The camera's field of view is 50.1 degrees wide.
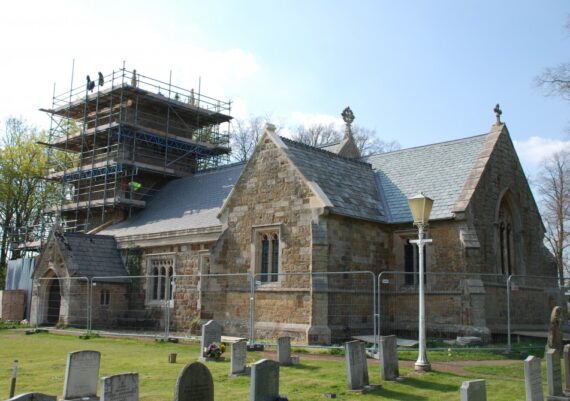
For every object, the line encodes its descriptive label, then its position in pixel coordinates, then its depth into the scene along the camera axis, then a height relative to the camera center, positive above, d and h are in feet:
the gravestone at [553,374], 35.22 -5.02
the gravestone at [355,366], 38.47 -5.16
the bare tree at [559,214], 142.83 +17.16
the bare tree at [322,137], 179.42 +43.07
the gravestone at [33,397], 22.45 -4.38
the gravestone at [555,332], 49.80 -3.67
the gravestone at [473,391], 27.25 -4.72
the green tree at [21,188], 151.74 +23.24
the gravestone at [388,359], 42.14 -5.11
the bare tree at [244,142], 178.38 +41.39
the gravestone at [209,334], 53.89 -4.57
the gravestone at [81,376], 32.30 -5.08
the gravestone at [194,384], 26.08 -4.39
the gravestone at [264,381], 30.40 -4.90
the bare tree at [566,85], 79.10 +25.94
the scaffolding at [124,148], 114.21 +26.84
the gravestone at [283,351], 48.37 -5.34
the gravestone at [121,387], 26.35 -4.64
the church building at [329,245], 67.46 +4.85
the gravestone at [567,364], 36.45 -4.69
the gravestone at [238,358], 44.01 -5.42
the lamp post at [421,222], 45.41 +4.89
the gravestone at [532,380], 32.27 -4.93
